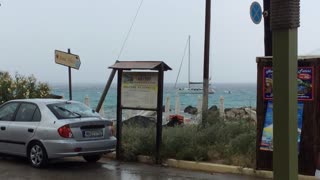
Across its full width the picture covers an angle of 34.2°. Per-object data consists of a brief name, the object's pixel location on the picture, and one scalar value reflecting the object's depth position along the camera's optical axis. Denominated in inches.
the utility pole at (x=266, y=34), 427.8
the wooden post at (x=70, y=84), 621.2
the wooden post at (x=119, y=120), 467.2
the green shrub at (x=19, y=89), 700.7
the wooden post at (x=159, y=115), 442.3
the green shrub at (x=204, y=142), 420.2
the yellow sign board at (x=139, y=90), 451.8
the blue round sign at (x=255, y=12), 440.1
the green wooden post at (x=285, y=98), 141.8
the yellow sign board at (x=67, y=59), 605.7
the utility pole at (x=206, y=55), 529.7
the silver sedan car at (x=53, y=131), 410.9
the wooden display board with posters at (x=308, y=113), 354.3
